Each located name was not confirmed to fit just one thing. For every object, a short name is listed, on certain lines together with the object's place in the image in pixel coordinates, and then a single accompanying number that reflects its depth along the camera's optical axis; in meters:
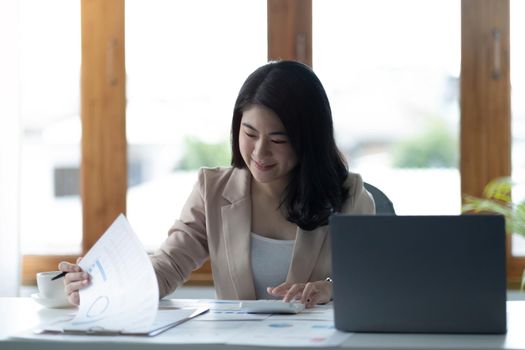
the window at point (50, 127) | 3.98
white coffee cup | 1.97
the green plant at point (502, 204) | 3.45
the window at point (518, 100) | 3.68
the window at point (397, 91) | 3.77
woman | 2.17
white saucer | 1.99
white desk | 1.47
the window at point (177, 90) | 3.91
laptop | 1.54
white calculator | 1.82
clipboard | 1.60
